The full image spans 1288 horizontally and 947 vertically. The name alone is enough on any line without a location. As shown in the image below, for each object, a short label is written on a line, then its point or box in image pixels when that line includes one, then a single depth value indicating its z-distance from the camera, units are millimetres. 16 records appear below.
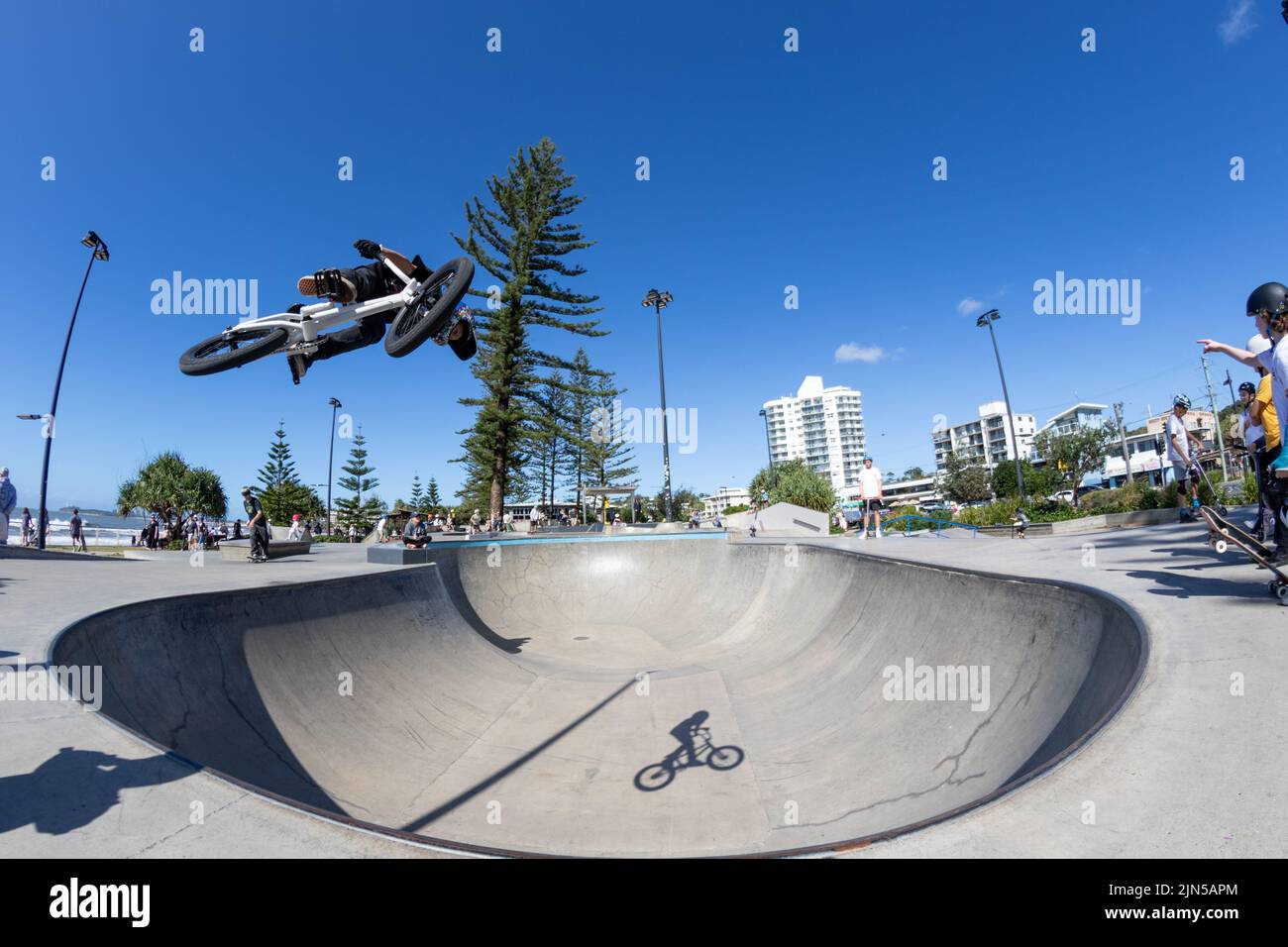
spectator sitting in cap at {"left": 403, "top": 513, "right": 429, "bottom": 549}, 11977
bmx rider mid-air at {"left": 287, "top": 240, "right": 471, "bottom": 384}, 5832
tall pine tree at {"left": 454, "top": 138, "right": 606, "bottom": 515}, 23781
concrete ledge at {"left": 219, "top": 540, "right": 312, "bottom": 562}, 12166
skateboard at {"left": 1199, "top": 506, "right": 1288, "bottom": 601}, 3205
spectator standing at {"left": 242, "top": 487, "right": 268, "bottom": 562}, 10703
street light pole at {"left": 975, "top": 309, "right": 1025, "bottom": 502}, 34375
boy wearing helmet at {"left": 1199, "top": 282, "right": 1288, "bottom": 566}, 3303
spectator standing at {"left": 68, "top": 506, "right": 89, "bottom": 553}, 19469
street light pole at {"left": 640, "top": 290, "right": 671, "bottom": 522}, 31027
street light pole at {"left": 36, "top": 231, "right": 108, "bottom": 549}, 17186
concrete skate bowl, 3498
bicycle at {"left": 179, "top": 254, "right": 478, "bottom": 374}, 5398
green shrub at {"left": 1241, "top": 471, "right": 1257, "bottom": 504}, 11984
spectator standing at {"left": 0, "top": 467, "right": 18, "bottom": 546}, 9945
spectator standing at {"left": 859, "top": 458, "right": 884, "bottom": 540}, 11234
